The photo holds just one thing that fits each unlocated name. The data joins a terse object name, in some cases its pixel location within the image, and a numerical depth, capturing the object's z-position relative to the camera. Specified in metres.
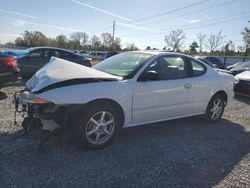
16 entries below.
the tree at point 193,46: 57.67
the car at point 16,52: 11.71
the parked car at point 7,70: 5.35
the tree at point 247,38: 33.02
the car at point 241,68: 8.03
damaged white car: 2.64
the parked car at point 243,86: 6.22
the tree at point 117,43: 54.28
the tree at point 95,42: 59.23
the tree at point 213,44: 48.78
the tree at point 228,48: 38.74
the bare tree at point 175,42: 54.87
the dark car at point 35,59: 8.06
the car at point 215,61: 16.13
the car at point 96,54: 31.38
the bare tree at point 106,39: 58.81
